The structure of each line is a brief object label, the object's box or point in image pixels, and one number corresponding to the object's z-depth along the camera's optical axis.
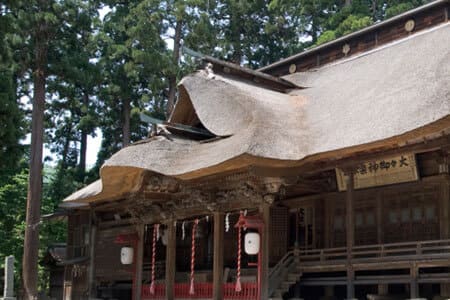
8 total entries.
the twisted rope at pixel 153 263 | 17.27
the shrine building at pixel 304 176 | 12.20
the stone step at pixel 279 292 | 14.30
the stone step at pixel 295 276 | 14.75
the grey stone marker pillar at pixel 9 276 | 16.03
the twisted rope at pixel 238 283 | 14.55
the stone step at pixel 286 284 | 14.65
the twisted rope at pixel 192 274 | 15.85
